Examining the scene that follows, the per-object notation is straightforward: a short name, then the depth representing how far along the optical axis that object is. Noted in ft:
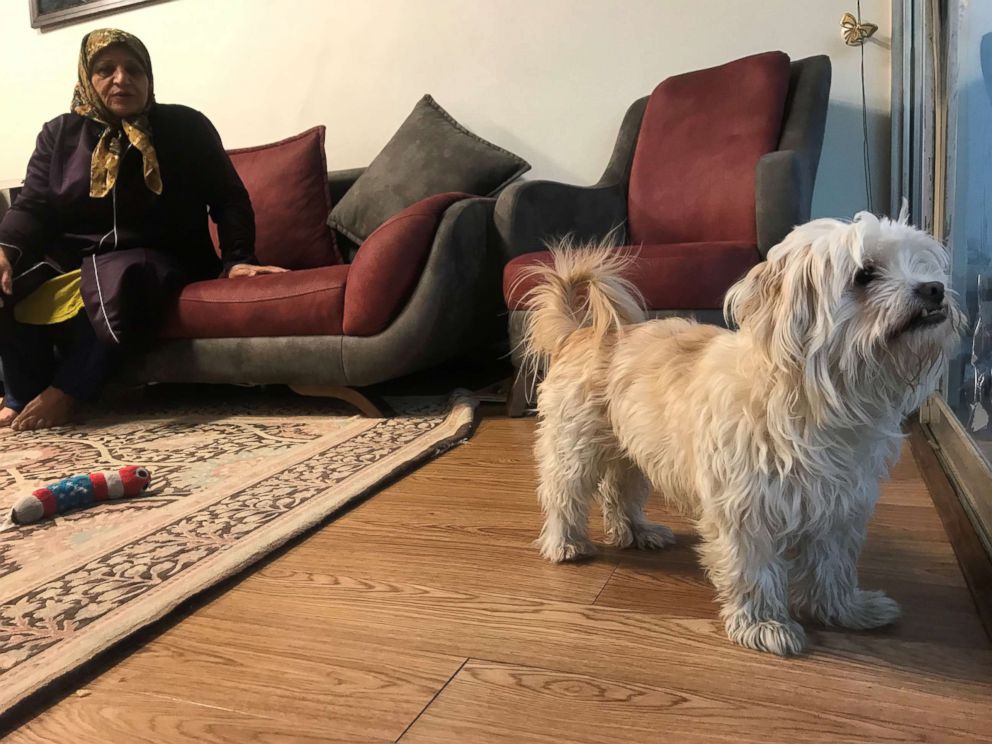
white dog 3.07
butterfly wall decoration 8.93
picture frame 13.51
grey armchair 7.00
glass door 5.01
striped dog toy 5.43
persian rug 3.94
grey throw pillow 10.23
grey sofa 8.02
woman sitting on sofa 8.83
